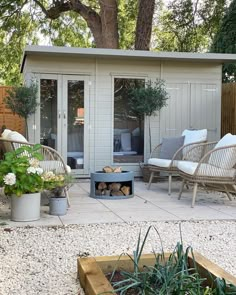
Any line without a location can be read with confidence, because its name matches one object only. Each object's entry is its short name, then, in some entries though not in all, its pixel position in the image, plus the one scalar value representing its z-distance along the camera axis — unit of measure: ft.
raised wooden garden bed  5.20
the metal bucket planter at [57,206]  11.23
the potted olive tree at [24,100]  17.17
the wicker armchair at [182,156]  15.17
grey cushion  16.80
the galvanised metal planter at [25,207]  10.43
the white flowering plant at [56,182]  10.89
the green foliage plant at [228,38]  26.51
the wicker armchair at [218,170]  12.63
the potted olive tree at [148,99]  18.48
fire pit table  13.95
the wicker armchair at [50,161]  12.26
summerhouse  18.34
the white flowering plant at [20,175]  10.15
